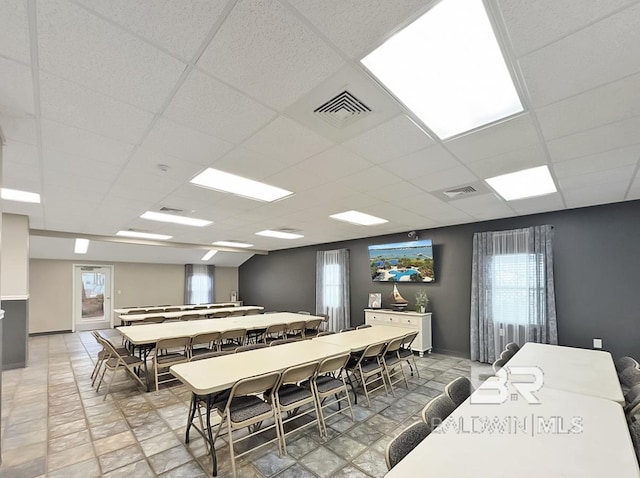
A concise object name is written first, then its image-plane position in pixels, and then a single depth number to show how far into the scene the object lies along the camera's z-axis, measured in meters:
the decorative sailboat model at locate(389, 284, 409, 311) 6.41
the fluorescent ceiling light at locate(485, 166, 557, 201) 3.13
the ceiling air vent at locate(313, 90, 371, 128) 1.83
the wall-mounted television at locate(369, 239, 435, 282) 6.19
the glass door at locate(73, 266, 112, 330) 8.77
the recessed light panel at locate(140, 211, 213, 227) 5.14
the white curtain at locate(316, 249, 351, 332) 7.75
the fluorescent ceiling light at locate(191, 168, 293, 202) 3.23
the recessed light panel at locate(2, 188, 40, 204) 3.73
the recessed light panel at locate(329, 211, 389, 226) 5.05
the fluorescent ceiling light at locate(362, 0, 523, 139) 1.32
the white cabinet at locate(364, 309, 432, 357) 5.78
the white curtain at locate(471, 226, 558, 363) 4.73
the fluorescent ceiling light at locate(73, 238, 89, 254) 7.41
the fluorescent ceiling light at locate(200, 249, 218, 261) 9.82
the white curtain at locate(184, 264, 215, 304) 10.54
